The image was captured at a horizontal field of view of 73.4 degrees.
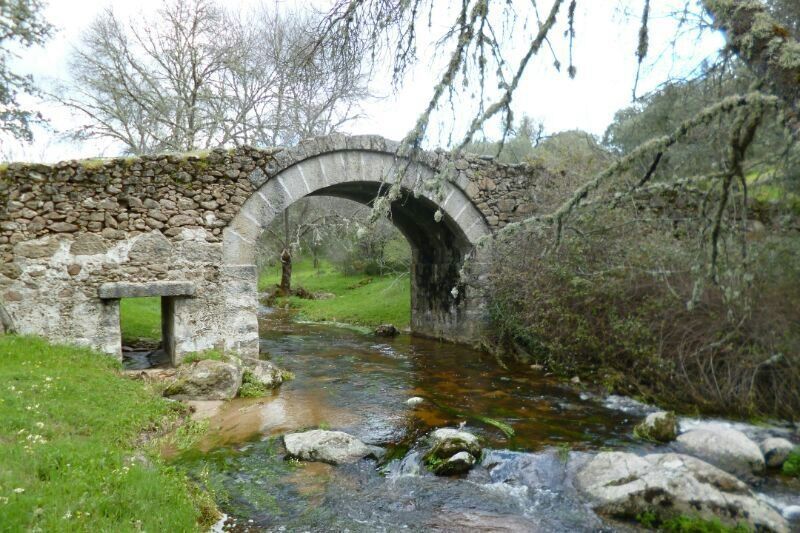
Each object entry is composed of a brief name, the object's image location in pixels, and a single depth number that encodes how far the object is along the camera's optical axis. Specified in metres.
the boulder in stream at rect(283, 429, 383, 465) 4.35
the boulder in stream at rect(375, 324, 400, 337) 11.84
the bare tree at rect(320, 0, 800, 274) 2.53
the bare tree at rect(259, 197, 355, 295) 17.70
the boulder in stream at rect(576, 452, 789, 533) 3.36
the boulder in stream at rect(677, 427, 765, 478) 4.12
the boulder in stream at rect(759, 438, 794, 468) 4.23
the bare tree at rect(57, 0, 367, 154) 13.97
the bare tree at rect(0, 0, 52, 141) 8.94
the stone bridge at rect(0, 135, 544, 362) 6.54
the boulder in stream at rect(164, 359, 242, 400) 5.89
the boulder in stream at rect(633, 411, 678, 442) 4.74
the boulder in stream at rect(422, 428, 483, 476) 4.14
